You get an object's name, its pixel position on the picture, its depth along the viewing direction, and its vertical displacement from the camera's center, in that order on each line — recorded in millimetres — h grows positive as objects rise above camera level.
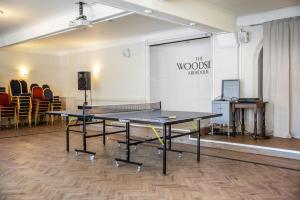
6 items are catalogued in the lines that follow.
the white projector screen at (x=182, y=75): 7594 +512
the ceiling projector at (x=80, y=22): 5094 +1286
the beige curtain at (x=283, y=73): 5660 +373
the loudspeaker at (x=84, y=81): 9672 +435
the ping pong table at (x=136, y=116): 3852 -341
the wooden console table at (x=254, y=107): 5641 -303
